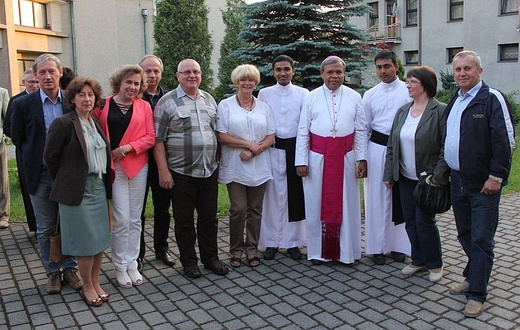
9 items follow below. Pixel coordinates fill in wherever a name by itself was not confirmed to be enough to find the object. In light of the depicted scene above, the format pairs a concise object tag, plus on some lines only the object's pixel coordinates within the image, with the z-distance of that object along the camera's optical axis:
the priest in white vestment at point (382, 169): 5.48
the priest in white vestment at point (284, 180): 5.72
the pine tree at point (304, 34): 9.24
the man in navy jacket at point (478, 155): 4.09
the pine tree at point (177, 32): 19.19
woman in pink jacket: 4.77
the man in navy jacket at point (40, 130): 4.68
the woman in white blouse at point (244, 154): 5.30
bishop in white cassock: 5.46
